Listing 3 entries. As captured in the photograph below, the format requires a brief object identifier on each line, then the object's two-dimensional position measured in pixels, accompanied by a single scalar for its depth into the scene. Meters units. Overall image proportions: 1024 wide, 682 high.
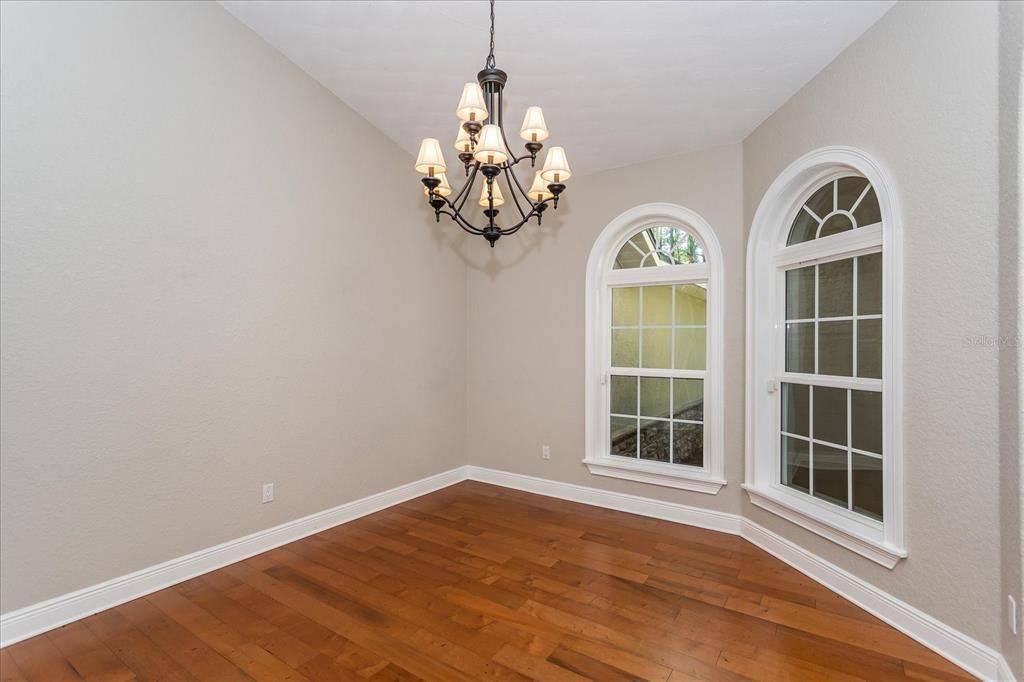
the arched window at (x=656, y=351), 3.58
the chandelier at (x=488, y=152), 2.00
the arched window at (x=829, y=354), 2.33
